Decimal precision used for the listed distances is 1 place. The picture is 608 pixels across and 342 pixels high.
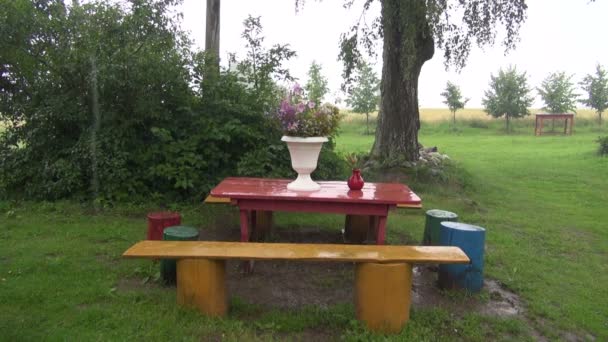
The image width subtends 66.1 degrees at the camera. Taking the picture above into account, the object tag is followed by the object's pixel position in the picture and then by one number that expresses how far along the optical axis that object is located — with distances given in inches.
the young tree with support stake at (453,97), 1360.7
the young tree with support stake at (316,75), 1181.1
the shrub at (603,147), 599.0
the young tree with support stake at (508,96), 1270.9
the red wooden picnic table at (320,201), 150.1
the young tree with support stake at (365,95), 1253.1
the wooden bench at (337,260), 121.9
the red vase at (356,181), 165.3
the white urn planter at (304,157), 155.7
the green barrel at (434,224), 183.3
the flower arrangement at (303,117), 155.0
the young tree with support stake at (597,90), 1350.9
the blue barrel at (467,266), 149.9
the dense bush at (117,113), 253.0
